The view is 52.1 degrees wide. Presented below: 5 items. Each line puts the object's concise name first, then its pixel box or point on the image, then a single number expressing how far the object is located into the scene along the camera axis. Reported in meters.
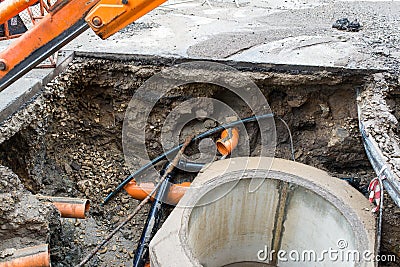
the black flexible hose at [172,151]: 4.50
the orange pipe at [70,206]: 3.38
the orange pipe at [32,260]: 2.78
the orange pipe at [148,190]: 4.26
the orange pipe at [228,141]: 4.34
